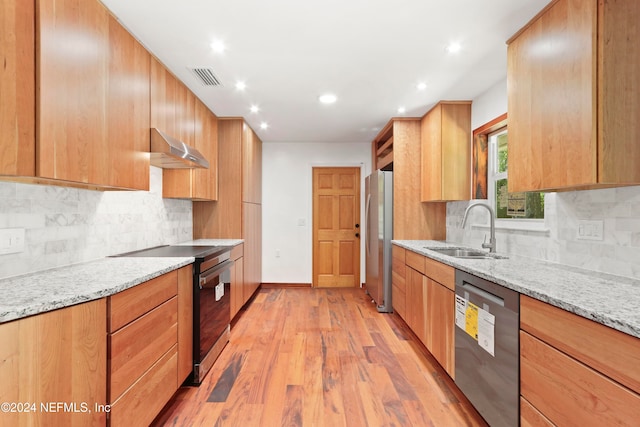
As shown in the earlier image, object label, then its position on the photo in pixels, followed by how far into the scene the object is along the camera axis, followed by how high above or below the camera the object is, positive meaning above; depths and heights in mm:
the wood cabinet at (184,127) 2357 +787
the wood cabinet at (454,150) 3252 +663
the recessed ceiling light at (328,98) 3049 +1165
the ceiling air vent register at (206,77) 2500 +1162
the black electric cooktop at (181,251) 2326 -323
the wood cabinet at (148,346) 1385 -718
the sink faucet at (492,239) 2496 -223
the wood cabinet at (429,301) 2166 -760
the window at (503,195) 2312 +145
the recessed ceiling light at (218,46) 2092 +1162
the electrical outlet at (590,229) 1728 -101
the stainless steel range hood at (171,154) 2195 +448
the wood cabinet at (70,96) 1199 +558
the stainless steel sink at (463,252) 2699 -365
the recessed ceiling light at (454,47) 2100 +1152
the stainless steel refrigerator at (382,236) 3775 -292
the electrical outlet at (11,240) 1485 -138
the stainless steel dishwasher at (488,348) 1471 -739
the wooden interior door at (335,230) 5121 -295
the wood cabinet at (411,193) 3766 +237
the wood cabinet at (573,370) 945 -568
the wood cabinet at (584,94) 1370 +570
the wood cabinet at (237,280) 3334 -780
